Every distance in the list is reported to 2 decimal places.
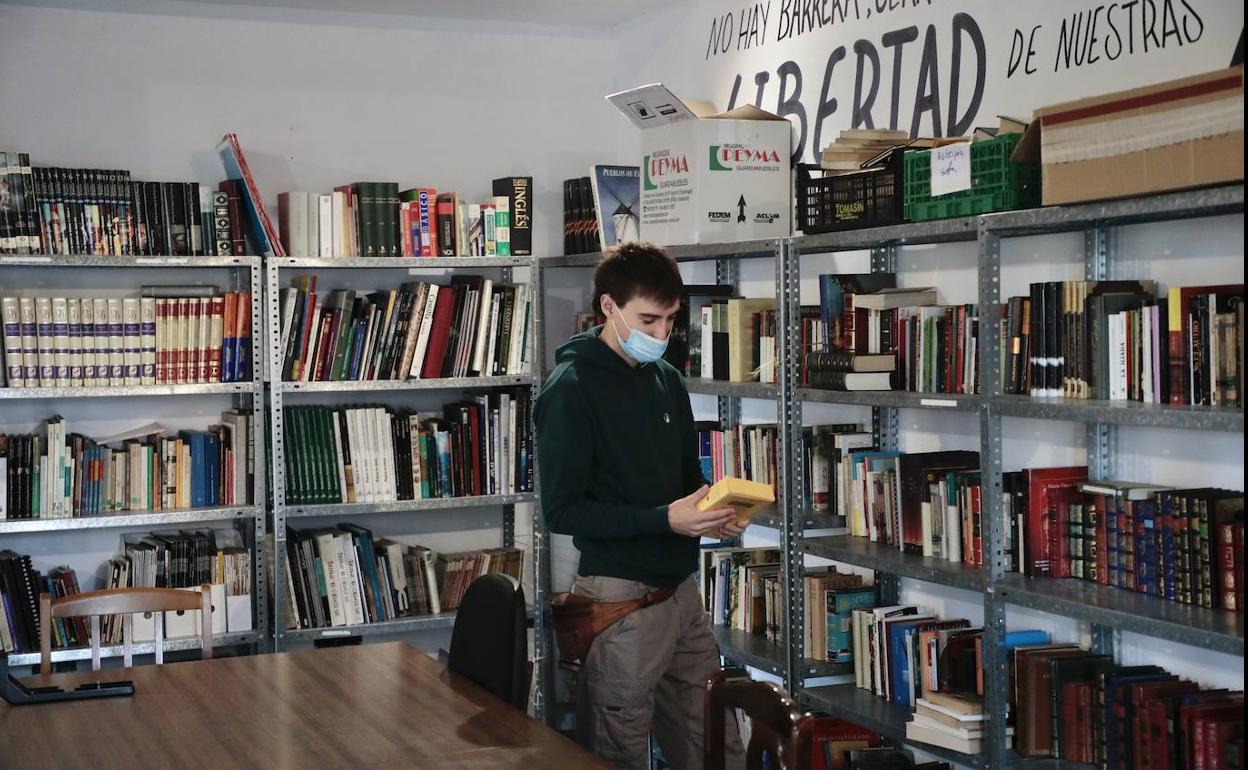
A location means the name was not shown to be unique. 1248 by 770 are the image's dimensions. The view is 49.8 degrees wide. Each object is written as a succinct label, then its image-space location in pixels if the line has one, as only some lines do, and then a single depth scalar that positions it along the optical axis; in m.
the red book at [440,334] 4.91
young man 3.01
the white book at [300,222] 4.75
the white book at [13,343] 4.39
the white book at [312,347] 4.76
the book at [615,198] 4.85
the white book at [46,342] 4.43
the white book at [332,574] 4.80
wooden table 2.42
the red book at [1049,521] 3.11
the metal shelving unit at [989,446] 2.65
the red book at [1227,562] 2.71
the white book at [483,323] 4.96
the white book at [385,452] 4.88
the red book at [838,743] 3.63
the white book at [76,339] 4.47
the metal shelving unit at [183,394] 4.36
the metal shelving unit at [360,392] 4.66
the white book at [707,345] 4.34
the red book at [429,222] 4.90
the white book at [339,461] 4.82
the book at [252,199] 4.57
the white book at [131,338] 4.53
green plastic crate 3.03
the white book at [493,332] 4.98
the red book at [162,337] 4.57
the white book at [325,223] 4.79
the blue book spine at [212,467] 4.69
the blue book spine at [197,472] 4.66
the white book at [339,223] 4.80
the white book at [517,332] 5.02
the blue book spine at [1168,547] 2.84
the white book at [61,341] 4.45
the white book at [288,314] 4.71
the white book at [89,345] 4.48
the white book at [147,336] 4.55
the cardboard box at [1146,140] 2.49
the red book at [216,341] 4.64
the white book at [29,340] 4.41
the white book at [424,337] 4.89
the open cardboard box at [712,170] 4.12
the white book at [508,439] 5.04
